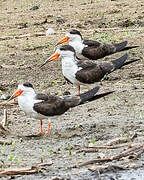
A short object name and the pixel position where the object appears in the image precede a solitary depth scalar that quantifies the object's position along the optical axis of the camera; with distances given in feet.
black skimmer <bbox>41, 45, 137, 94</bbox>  58.23
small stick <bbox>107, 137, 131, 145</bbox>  43.55
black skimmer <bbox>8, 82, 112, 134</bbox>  47.60
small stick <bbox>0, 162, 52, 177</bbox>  38.22
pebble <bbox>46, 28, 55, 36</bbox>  93.42
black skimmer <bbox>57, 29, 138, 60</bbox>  68.90
